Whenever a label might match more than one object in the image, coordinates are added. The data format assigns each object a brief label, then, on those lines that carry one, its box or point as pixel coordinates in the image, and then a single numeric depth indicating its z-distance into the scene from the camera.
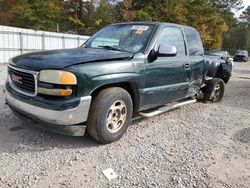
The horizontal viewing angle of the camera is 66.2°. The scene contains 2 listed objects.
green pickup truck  2.37
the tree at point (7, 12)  20.76
